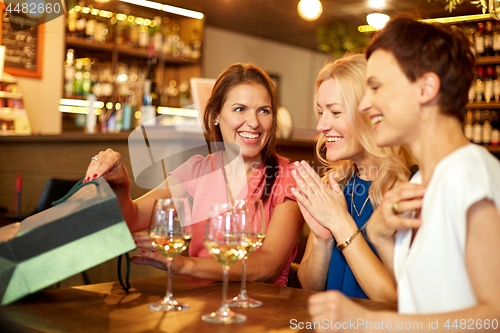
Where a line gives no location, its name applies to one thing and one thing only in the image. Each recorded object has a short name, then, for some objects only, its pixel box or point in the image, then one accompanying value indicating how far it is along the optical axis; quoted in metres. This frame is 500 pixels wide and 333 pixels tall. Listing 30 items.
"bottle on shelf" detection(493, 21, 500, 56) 4.67
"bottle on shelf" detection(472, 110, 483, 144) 5.34
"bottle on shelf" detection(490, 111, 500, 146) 5.22
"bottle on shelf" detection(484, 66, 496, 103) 5.14
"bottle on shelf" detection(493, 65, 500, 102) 5.09
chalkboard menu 4.53
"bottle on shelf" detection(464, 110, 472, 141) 5.42
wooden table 0.86
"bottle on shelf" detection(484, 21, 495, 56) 4.87
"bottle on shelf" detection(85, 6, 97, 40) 4.95
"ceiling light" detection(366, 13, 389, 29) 3.91
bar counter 2.89
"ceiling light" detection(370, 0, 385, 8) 5.23
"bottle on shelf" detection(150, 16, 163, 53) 5.38
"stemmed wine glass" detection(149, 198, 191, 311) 0.99
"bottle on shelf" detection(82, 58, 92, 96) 4.96
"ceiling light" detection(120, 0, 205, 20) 5.25
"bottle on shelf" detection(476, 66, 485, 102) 5.19
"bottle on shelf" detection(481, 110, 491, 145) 5.29
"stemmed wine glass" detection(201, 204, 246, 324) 0.95
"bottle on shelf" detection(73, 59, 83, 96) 4.97
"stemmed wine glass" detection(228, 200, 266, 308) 0.99
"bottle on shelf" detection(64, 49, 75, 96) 4.91
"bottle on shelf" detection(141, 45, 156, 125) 3.53
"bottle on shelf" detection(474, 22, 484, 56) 5.00
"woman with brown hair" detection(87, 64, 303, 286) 1.59
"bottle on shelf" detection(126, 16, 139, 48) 5.30
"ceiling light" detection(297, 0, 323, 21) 4.55
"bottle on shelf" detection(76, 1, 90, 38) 4.86
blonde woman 1.29
